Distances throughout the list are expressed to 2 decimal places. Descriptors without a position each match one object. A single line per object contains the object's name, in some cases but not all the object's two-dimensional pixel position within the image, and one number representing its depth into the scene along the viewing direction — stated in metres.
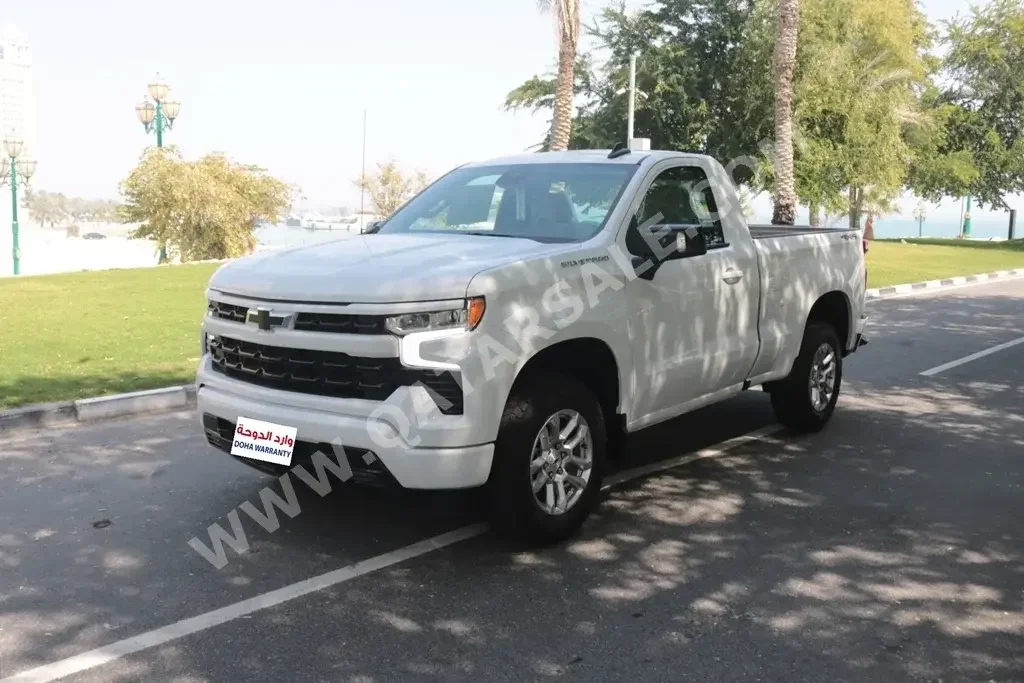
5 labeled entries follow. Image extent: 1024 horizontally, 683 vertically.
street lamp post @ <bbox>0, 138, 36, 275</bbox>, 30.73
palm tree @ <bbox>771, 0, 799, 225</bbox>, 23.55
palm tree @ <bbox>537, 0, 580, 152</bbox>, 23.77
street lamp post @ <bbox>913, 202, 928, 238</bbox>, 49.42
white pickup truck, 4.17
